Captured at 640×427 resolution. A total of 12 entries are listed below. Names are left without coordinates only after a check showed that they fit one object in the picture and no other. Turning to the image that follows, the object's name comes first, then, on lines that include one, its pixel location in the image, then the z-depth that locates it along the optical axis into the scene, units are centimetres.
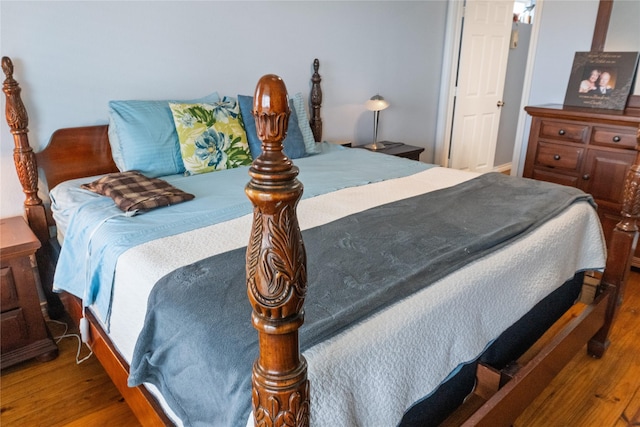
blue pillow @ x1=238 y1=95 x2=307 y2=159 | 247
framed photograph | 301
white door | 398
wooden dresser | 284
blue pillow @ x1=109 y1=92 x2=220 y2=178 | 214
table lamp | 330
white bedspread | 95
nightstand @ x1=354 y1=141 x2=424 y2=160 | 332
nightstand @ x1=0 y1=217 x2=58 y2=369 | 182
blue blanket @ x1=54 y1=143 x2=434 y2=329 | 150
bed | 69
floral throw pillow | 222
